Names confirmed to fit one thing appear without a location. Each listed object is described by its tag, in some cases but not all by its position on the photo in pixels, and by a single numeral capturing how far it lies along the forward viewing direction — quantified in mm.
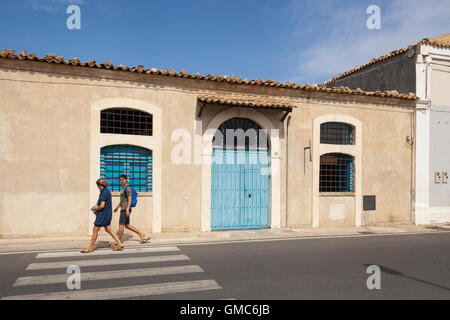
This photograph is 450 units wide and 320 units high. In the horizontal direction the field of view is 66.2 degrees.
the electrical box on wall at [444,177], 14359
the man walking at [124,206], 8641
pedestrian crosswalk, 4992
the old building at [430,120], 13969
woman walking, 7887
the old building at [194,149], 9672
